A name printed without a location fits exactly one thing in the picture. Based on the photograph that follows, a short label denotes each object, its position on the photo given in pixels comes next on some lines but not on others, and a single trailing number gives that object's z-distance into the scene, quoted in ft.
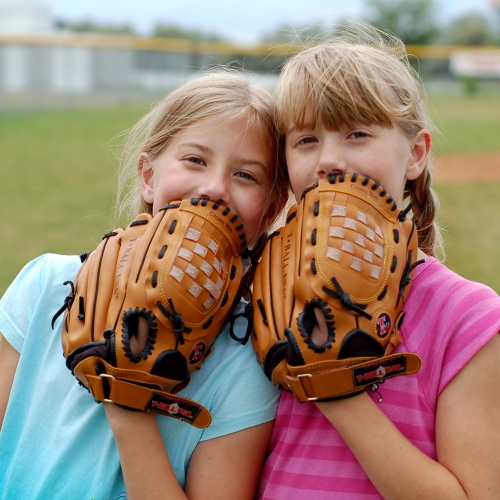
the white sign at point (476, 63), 103.81
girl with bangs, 4.98
